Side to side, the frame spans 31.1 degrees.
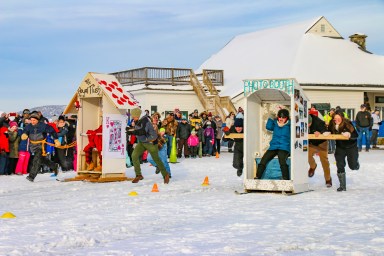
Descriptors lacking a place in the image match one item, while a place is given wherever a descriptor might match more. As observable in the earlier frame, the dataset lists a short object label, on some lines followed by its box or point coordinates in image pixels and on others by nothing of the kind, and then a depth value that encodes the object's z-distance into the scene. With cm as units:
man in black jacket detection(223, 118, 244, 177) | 1507
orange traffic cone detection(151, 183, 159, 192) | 1384
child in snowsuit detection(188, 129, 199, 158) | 2608
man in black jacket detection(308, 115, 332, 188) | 1429
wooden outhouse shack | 1639
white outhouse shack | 1305
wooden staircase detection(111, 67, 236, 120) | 4044
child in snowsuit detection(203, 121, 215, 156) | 2680
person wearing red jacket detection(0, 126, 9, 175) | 1867
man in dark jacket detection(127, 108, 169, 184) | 1550
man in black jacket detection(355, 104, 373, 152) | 2797
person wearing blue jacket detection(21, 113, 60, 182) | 1641
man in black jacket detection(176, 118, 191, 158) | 2584
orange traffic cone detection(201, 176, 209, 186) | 1519
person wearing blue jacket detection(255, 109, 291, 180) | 1324
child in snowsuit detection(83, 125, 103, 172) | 1656
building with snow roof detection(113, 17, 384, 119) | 4012
